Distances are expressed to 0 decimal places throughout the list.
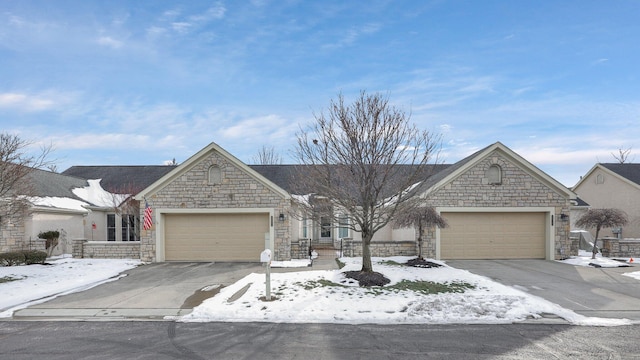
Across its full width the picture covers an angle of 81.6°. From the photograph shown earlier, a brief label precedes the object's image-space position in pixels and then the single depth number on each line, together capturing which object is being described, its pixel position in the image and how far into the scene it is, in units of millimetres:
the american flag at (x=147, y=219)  15891
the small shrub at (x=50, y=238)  17656
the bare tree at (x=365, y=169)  10312
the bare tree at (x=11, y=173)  12008
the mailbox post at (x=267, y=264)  8750
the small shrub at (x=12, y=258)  15148
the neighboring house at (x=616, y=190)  22141
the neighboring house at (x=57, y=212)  17531
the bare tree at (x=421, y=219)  13797
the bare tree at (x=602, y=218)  15680
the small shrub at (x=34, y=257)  15609
